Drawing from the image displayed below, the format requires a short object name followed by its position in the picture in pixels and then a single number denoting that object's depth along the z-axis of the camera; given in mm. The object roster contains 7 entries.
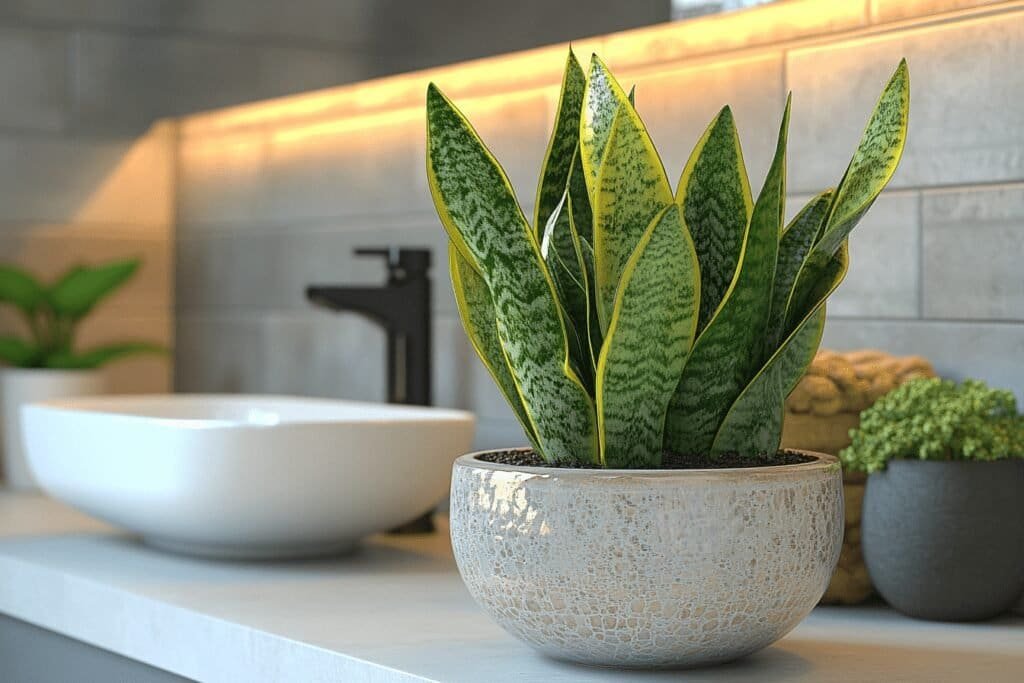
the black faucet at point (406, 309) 2412
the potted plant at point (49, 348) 2744
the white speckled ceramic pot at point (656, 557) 1558
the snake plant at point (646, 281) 1578
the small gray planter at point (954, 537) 1770
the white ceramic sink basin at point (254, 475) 2045
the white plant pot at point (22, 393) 2739
